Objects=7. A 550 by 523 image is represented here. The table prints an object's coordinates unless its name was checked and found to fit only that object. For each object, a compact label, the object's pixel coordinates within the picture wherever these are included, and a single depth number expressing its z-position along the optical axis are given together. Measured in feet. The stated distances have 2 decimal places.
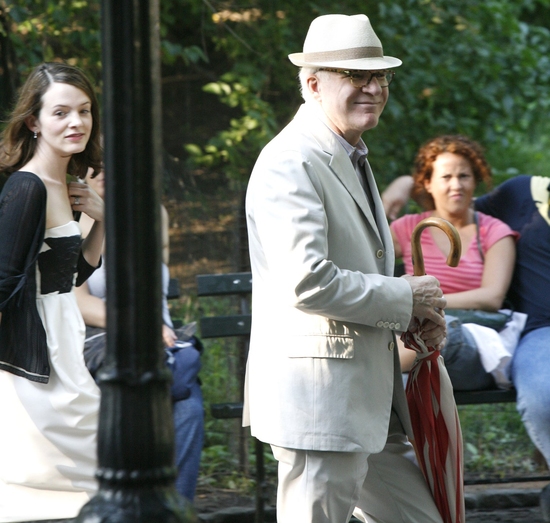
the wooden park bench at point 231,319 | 29.50
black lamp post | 12.45
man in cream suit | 17.78
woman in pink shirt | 28.14
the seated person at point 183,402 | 27.32
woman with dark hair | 21.40
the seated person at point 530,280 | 26.55
